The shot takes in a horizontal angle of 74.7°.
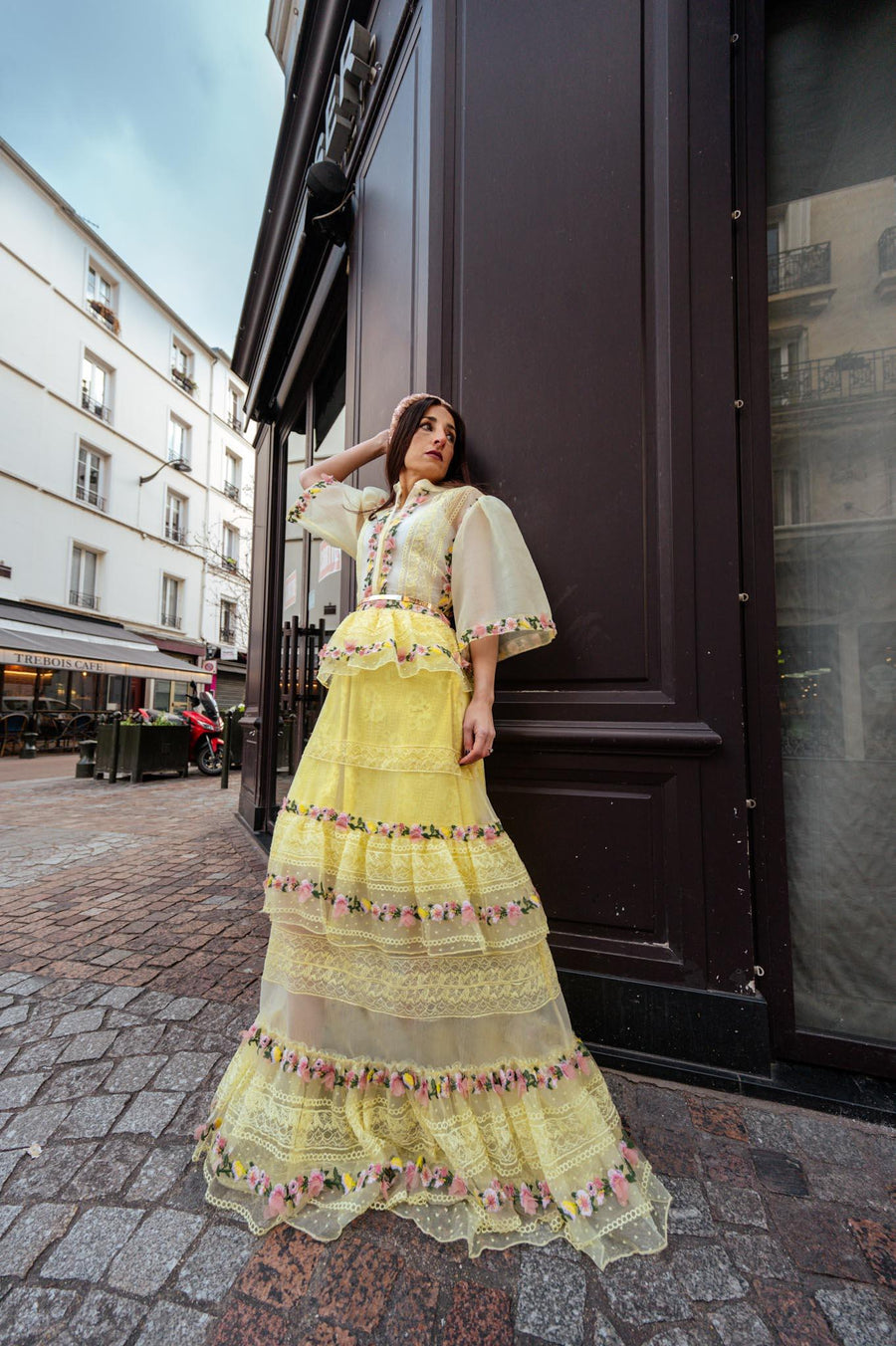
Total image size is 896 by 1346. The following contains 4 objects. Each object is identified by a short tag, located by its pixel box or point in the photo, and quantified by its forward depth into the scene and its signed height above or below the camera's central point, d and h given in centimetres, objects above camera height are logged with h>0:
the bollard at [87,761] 942 -95
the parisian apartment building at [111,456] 1526 +768
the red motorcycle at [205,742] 1019 -69
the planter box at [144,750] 882 -73
